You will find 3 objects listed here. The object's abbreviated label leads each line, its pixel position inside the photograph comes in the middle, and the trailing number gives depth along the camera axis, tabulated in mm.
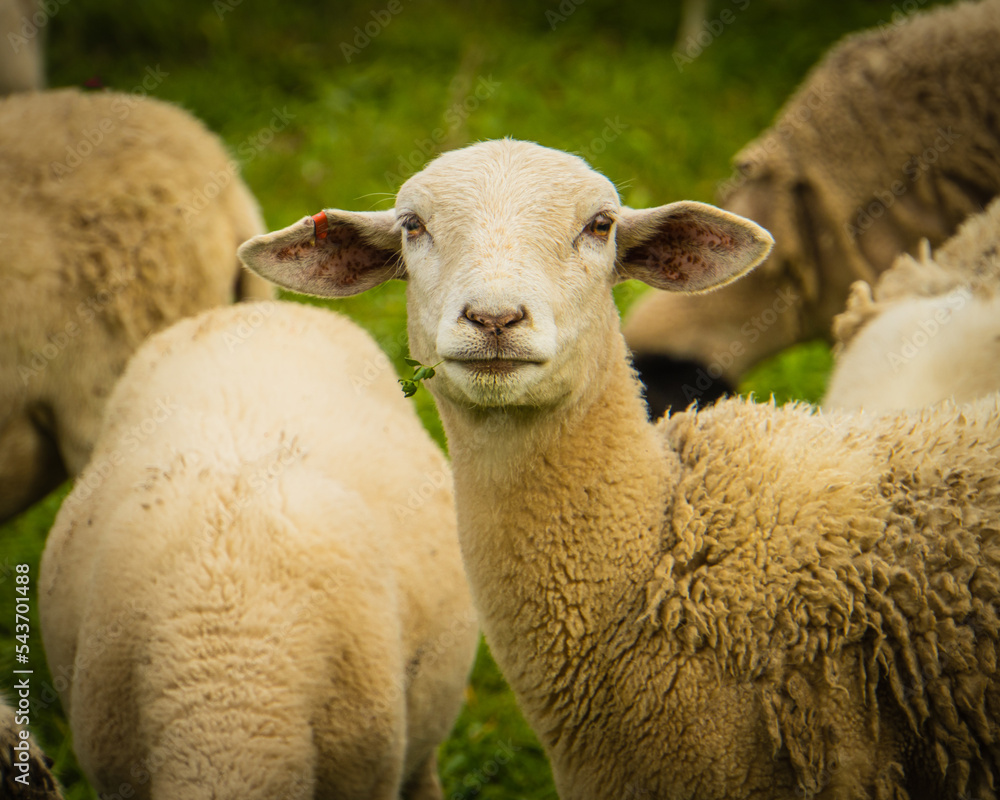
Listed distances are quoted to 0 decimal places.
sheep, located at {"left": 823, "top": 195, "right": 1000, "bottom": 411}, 3148
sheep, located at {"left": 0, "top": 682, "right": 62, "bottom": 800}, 2129
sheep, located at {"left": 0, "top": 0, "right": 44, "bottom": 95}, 5573
